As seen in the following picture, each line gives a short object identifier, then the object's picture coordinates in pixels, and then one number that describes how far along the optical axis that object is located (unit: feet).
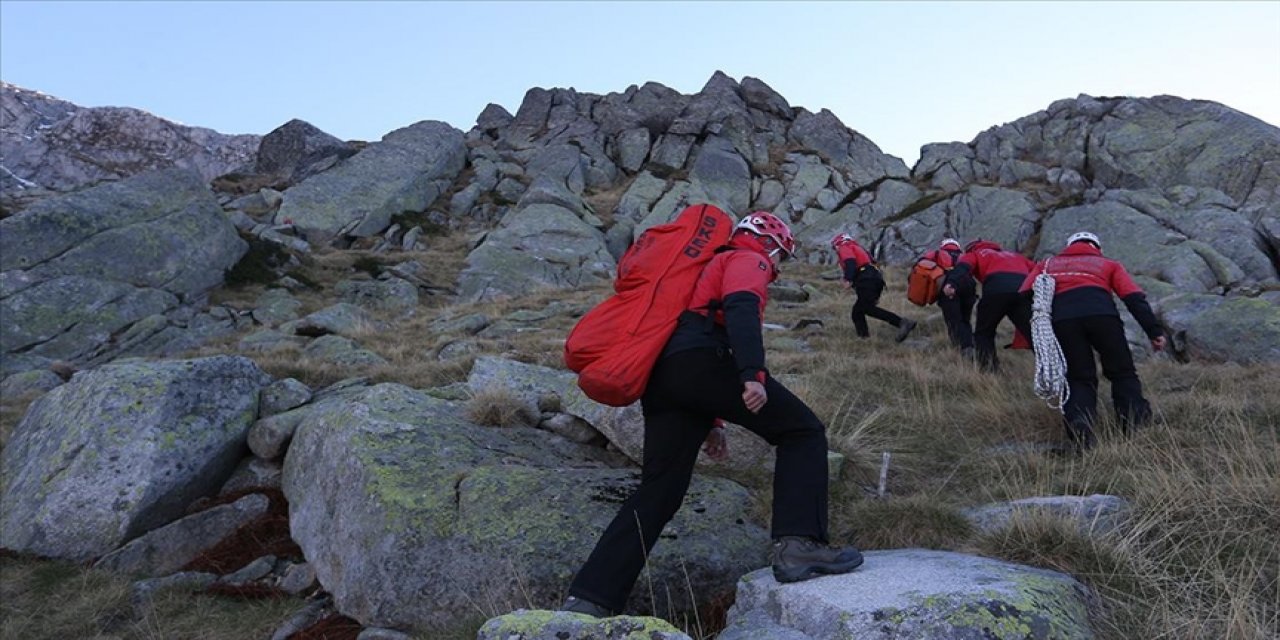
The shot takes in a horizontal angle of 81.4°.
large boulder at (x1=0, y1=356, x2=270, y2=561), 22.93
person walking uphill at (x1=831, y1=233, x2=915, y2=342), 45.80
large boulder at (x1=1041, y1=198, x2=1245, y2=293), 64.03
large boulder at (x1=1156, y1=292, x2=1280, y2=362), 37.93
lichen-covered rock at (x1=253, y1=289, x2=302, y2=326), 69.82
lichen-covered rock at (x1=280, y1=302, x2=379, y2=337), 56.13
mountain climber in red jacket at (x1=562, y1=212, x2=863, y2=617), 13.01
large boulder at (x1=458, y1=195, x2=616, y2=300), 90.12
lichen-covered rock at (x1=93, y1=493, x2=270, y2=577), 22.02
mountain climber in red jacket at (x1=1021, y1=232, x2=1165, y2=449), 23.22
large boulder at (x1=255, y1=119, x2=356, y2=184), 146.82
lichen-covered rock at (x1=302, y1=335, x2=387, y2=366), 41.62
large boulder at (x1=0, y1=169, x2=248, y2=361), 59.26
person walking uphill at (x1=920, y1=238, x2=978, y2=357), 39.01
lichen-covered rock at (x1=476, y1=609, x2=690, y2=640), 9.40
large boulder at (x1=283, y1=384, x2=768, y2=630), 16.29
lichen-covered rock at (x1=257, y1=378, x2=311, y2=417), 28.84
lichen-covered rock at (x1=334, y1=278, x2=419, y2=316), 78.54
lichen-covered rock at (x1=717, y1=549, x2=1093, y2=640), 9.95
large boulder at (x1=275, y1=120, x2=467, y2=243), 115.75
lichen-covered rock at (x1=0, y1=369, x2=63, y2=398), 43.24
